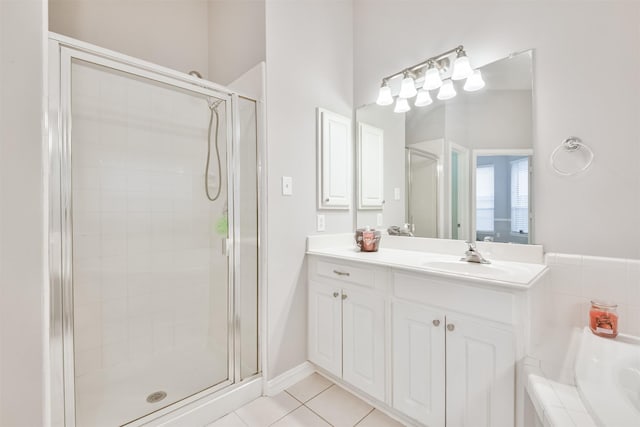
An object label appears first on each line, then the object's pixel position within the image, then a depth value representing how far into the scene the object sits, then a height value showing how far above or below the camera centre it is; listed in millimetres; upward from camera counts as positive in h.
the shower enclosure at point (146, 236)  1169 -156
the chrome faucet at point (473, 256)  1463 -250
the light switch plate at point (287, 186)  1761 +167
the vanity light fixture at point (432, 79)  1570 +839
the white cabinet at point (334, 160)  1966 +385
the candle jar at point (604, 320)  1098 -451
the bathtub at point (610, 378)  704 -527
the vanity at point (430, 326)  1051 -549
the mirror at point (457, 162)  1469 +316
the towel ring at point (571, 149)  1267 +294
